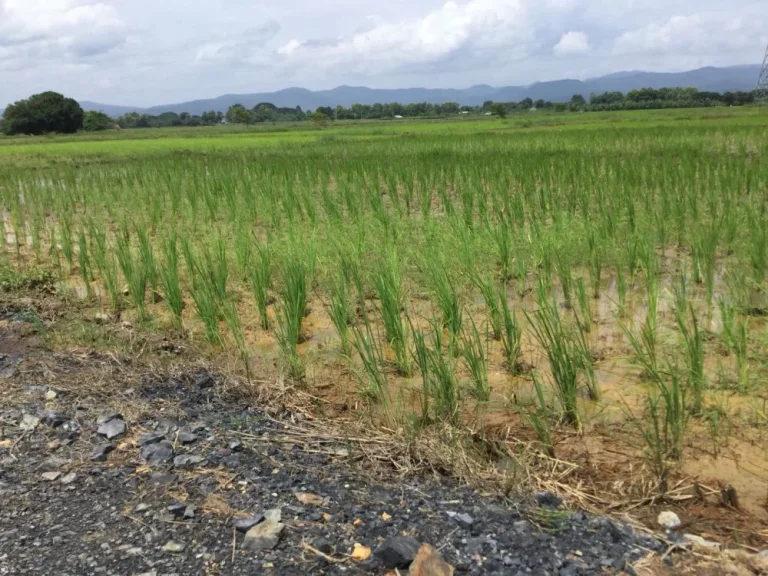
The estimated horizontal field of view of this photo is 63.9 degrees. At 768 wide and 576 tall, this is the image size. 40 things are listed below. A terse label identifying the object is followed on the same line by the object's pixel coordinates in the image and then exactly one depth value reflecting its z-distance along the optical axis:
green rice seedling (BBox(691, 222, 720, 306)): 4.04
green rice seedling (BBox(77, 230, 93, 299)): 4.80
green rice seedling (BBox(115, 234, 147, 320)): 4.30
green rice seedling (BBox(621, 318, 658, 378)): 2.67
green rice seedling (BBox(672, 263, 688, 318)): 3.02
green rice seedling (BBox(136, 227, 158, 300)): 4.46
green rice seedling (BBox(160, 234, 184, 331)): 4.02
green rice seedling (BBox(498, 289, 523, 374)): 3.10
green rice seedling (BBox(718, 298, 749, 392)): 2.70
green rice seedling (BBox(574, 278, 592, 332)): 3.46
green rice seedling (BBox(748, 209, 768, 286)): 3.87
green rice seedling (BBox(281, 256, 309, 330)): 3.56
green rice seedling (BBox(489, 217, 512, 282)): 4.54
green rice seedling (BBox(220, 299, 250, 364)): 3.44
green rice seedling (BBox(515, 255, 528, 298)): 4.24
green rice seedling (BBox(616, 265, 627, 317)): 3.72
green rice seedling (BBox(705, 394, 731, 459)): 2.33
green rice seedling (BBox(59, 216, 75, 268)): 5.49
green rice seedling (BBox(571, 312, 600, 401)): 2.64
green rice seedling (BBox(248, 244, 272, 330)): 4.01
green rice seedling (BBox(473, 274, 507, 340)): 3.43
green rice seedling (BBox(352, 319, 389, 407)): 2.69
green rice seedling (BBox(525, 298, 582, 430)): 2.55
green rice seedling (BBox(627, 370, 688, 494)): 2.06
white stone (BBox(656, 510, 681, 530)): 1.90
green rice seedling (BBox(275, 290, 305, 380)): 3.15
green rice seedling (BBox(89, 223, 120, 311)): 4.52
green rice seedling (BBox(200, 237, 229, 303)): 4.02
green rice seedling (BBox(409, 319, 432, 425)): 2.56
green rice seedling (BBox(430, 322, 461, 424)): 2.56
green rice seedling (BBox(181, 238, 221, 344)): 3.70
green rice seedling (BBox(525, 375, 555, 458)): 2.32
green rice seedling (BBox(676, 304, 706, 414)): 2.48
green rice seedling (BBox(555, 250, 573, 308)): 3.91
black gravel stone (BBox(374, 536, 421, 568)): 1.72
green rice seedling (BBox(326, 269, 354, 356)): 3.32
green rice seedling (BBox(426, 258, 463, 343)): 3.20
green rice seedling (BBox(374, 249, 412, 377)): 3.21
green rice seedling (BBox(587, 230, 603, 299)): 4.17
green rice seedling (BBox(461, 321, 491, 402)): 2.75
